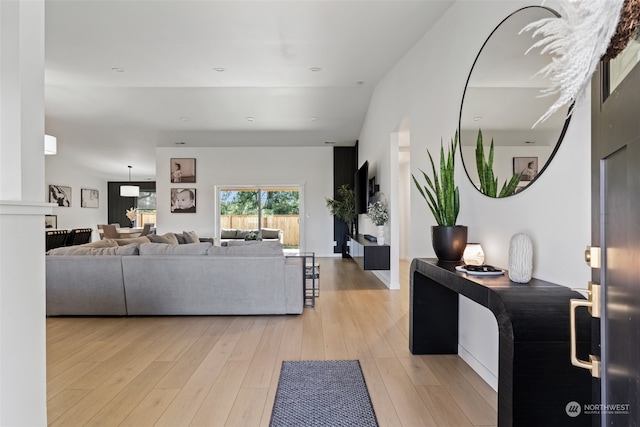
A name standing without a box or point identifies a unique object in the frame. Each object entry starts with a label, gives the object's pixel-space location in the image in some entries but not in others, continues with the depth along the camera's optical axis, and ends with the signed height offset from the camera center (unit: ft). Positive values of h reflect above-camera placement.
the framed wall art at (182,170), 29.22 +3.57
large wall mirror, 5.84 +2.06
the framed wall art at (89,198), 37.81 +1.68
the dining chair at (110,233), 27.61 -1.62
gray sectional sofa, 12.06 -2.49
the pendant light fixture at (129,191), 35.37 +2.22
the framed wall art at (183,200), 29.30 +1.06
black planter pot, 7.92 -0.66
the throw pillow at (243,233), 29.76 -1.76
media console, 16.14 -2.08
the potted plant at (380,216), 16.98 -0.19
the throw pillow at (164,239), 17.49 -1.36
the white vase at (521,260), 5.64 -0.79
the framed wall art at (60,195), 32.98 +1.78
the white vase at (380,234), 16.92 -1.06
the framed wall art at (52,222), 32.10 -0.85
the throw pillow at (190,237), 20.94 -1.53
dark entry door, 1.92 -0.15
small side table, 13.28 -3.49
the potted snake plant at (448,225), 7.94 -0.30
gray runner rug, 6.12 -3.64
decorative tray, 6.25 -1.09
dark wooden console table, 4.19 -1.82
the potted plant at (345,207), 27.48 +0.43
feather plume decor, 1.78 +0.95
